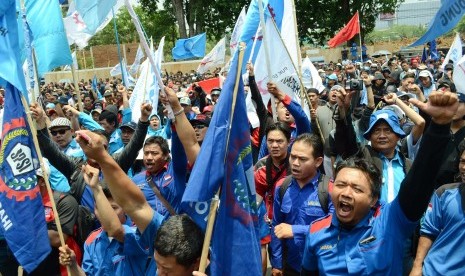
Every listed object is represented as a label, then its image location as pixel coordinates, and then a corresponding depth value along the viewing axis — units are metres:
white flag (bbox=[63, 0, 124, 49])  9.12
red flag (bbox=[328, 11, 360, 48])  15.14
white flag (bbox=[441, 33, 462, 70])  9.36
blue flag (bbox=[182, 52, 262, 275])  2.61
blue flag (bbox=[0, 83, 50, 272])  3.39
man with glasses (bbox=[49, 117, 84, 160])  5.72
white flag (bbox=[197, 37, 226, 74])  13.11
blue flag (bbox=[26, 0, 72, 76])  6.94
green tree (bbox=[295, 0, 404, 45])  35.84
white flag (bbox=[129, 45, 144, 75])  14.28
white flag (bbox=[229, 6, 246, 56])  8.88
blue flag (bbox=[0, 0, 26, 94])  3.45
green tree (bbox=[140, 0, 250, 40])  34.91
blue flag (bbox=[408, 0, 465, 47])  4.11
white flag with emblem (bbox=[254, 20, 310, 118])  6.03
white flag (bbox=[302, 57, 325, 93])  9.80
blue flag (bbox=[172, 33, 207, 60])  16.39
